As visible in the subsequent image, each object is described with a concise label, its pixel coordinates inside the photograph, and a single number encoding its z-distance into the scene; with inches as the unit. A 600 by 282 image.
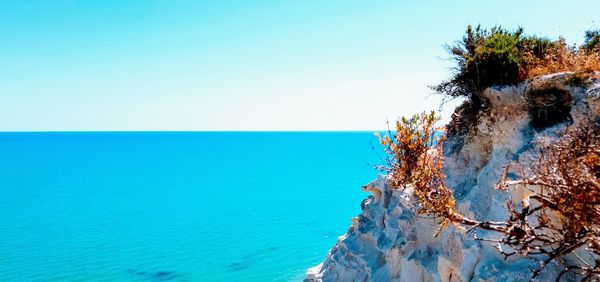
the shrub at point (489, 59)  494.0
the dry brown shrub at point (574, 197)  191.2
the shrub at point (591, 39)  620.7
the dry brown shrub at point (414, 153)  287.9
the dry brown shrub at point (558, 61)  446.9
